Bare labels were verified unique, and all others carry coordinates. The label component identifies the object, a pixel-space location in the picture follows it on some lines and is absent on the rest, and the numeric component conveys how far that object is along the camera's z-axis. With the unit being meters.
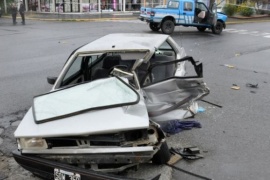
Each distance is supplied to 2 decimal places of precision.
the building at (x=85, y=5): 33.94
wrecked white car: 3.29
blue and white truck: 18.89
